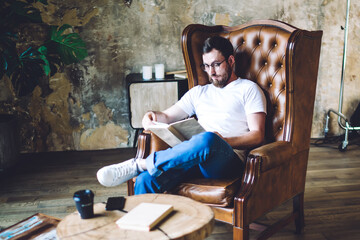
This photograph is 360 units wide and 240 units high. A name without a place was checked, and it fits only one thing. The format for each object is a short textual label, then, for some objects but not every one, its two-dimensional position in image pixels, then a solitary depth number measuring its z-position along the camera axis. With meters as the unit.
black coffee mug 1.20
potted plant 2.75
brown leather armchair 1.57
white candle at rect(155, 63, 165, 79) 3.28
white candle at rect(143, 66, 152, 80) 3.25
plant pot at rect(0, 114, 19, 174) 2.93
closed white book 1.12
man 1.56
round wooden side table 1.10
